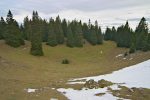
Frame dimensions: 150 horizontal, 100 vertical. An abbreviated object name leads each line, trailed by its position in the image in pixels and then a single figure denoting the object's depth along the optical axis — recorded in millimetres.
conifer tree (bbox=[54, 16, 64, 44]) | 87188
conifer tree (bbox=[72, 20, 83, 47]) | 91000
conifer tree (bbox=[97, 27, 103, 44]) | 105562
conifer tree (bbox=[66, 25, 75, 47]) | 87375
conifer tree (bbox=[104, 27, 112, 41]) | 130962
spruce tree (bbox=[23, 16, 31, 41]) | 86488
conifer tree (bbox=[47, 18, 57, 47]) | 81344
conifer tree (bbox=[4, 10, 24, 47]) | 66375
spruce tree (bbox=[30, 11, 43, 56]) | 63719
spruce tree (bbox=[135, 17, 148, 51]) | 69500
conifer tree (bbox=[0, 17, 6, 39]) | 74938
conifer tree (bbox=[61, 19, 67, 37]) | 105750
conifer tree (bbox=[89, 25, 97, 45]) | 101938
